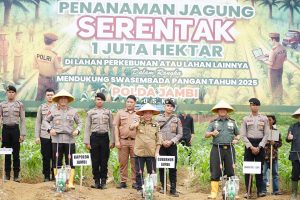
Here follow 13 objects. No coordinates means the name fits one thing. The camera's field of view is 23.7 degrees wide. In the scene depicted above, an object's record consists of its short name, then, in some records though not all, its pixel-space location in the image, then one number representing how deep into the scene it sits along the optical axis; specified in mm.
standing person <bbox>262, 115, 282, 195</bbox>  10812
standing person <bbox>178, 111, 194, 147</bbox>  13062
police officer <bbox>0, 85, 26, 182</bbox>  10555
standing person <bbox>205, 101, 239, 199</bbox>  9914
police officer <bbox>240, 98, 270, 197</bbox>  10266
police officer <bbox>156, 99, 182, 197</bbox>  10203
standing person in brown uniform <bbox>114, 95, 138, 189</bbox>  10508
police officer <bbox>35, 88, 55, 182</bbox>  10578
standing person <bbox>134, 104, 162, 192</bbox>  9938
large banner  13859
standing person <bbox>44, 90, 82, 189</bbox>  10156
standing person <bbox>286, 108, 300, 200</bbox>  10109
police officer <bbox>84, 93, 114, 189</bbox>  10500
